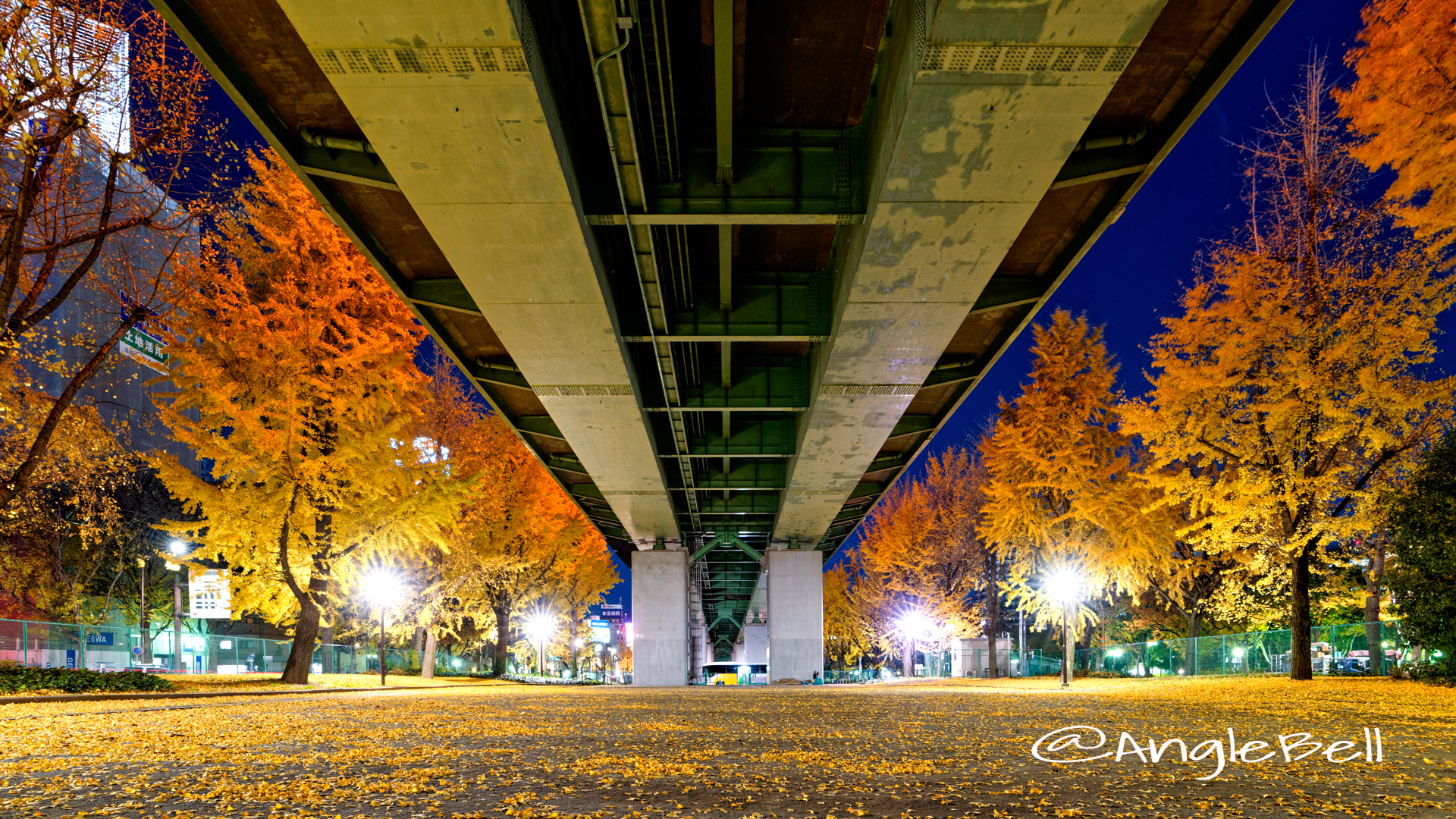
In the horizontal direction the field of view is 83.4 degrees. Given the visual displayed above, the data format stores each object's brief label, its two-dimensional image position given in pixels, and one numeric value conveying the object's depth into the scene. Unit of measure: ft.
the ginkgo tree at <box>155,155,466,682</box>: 60.39
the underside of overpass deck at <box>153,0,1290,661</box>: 24.47
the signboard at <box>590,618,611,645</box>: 300.65
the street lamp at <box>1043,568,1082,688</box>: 78.28
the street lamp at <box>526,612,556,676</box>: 150.00
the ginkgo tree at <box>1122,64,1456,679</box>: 54.95
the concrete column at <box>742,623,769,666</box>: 291.58
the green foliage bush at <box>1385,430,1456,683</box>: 49.26
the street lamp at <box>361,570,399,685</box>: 84.53
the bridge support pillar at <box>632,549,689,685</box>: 111.75
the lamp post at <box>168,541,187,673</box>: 93.76
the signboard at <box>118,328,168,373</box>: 59.88
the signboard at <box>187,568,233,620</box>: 72.81
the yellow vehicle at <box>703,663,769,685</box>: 159.33
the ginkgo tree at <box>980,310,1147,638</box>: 87.30
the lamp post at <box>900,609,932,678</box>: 148.77
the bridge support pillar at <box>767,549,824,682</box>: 112.27
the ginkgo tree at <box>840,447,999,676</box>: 143.95
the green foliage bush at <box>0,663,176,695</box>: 51.06
